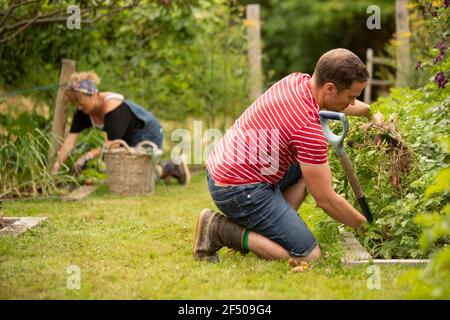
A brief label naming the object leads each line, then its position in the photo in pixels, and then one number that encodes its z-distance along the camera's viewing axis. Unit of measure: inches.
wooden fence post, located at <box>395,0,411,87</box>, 656.7
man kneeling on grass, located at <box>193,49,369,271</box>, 264.9
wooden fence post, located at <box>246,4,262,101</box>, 676.5
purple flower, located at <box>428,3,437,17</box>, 352.6
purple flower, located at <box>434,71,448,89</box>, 371.8
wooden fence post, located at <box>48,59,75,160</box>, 476.8
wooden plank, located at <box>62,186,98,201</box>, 438.3
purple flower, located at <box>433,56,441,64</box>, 391.3
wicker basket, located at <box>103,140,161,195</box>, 469.2
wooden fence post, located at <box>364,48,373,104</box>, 996.3
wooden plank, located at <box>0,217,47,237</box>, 324.5
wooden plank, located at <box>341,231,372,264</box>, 268.7
